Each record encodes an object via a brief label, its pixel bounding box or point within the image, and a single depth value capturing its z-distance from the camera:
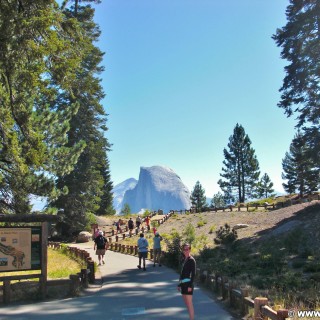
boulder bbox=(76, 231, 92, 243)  35.78
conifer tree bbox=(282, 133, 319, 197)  73.34
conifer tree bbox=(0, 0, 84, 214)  8.96
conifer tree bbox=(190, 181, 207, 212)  97.43
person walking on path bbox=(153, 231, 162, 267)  19.03
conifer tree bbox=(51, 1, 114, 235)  35.03
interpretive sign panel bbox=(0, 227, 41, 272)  11.13
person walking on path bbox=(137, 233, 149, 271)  17.70
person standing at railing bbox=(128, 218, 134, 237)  39.04
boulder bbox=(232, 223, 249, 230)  29.42
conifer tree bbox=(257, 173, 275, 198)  86.57
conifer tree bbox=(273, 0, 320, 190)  22.59
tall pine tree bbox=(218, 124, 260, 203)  72.50
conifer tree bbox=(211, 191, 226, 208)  112.06
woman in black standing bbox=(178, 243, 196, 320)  7.94
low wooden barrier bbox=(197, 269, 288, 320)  6.57
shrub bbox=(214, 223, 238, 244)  23.72
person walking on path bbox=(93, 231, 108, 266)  19.42
